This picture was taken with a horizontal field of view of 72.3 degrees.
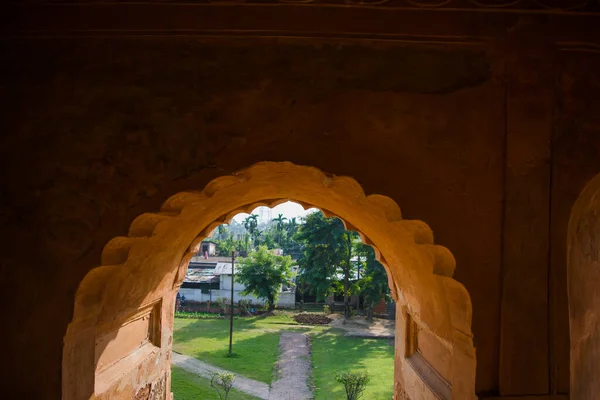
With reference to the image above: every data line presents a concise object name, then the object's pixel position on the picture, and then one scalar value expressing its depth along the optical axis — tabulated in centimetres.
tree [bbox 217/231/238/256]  2850
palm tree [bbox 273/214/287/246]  3416
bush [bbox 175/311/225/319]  2075
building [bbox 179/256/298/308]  2231
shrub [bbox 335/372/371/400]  1038
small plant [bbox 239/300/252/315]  2106
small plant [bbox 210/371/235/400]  1028
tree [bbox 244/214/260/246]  3313
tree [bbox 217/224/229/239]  3996
